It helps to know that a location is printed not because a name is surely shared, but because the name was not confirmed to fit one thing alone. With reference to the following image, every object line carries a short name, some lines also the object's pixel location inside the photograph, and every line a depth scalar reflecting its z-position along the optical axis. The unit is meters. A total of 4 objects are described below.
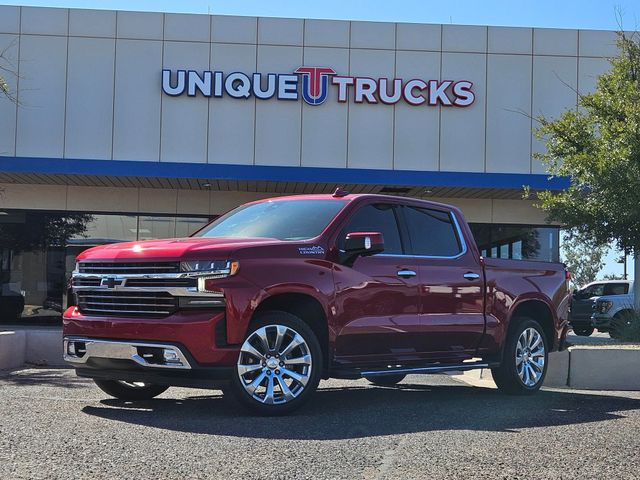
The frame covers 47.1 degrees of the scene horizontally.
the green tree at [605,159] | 11.92
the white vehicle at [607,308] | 19.34
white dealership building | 18.23
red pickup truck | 5.78
